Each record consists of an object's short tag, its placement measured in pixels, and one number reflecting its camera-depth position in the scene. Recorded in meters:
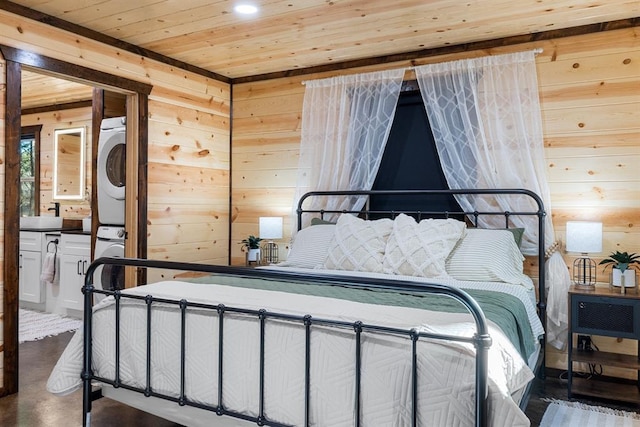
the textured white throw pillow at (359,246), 3.41
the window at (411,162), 4.04
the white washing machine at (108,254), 4.53
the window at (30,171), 6.51
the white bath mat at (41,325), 4.56
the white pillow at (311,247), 3.71
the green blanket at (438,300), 2.28
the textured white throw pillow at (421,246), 3.18
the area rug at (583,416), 2.82
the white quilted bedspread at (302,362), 1.70
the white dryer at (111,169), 4.62
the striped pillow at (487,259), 3.14
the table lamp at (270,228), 4.41
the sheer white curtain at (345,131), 4.14
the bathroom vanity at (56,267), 5.21
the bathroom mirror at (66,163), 6.26
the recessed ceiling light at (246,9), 3.19
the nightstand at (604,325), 3.05
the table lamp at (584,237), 3.22
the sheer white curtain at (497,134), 3.56
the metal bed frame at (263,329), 1.61
